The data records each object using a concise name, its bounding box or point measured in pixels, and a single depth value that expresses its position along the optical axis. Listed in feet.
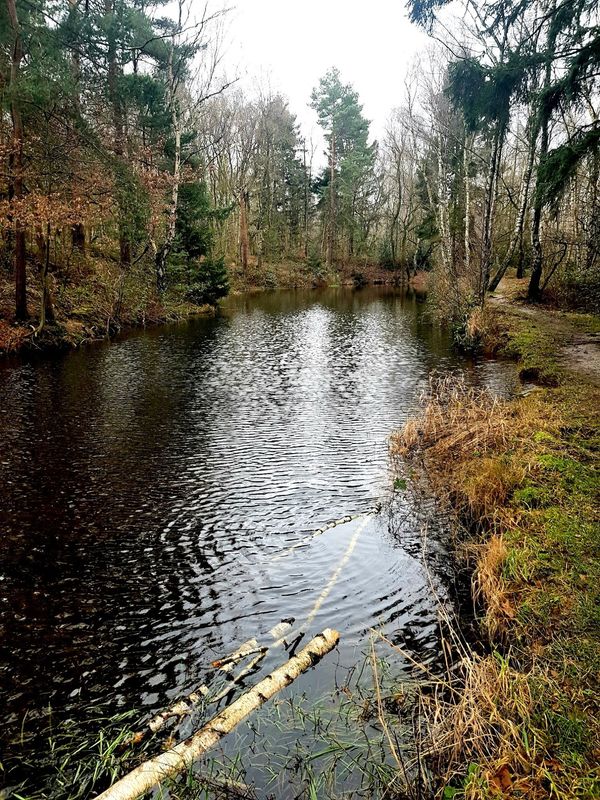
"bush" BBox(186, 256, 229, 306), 91.81
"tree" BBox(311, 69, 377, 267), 167.02
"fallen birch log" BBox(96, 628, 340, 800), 9.65
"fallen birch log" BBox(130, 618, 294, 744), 11.62
